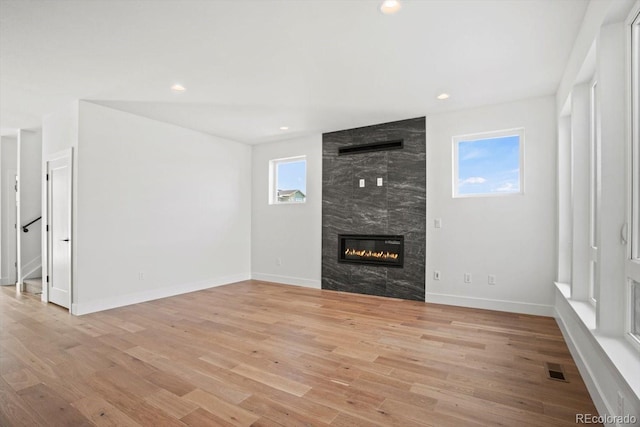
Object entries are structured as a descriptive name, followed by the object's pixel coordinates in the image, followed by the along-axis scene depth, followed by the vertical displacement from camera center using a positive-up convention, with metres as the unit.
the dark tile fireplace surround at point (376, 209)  4.85 +0.07
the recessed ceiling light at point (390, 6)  2.23 +1.49
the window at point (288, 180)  6.16 +0.66
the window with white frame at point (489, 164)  4.25 +0.71
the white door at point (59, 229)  4.24 -0.25
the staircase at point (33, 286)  5.22 -1.25
